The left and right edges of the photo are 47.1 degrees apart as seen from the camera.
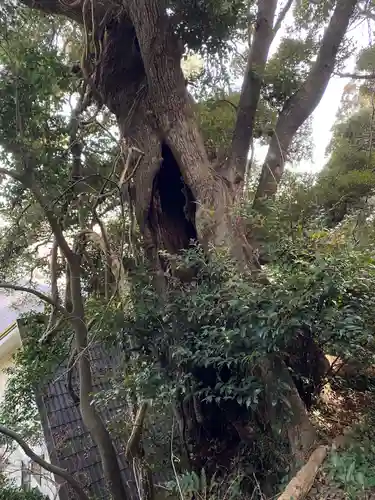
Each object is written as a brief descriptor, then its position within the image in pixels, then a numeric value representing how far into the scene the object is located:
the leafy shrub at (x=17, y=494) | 4.12
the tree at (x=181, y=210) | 2.54
